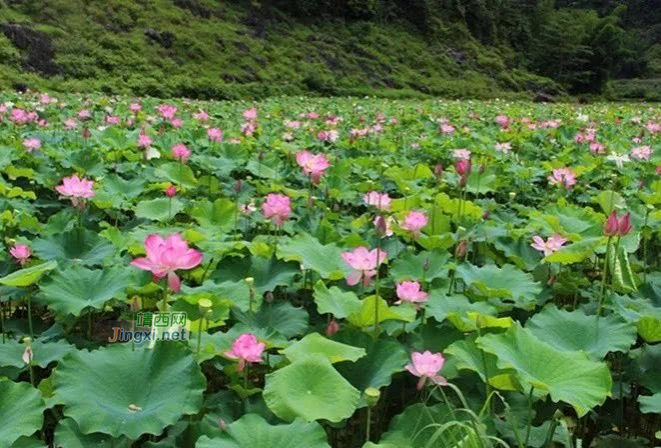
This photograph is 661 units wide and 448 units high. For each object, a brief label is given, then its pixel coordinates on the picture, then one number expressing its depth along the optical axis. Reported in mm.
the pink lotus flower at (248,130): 4432
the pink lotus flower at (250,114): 4920
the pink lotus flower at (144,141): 3064
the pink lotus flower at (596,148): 3764
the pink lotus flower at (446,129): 4730
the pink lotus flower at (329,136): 3771
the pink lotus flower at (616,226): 1388
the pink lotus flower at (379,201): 1981
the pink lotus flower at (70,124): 4267
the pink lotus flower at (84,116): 4907
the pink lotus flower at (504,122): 5395
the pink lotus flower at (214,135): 3619
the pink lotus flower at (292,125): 4867
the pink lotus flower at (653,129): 5496
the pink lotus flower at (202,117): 5099
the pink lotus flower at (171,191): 2029
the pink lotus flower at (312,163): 2170
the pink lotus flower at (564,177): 2580
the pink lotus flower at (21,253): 1636
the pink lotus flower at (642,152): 3590
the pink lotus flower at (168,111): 4551
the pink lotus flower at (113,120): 4591
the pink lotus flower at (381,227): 1517
